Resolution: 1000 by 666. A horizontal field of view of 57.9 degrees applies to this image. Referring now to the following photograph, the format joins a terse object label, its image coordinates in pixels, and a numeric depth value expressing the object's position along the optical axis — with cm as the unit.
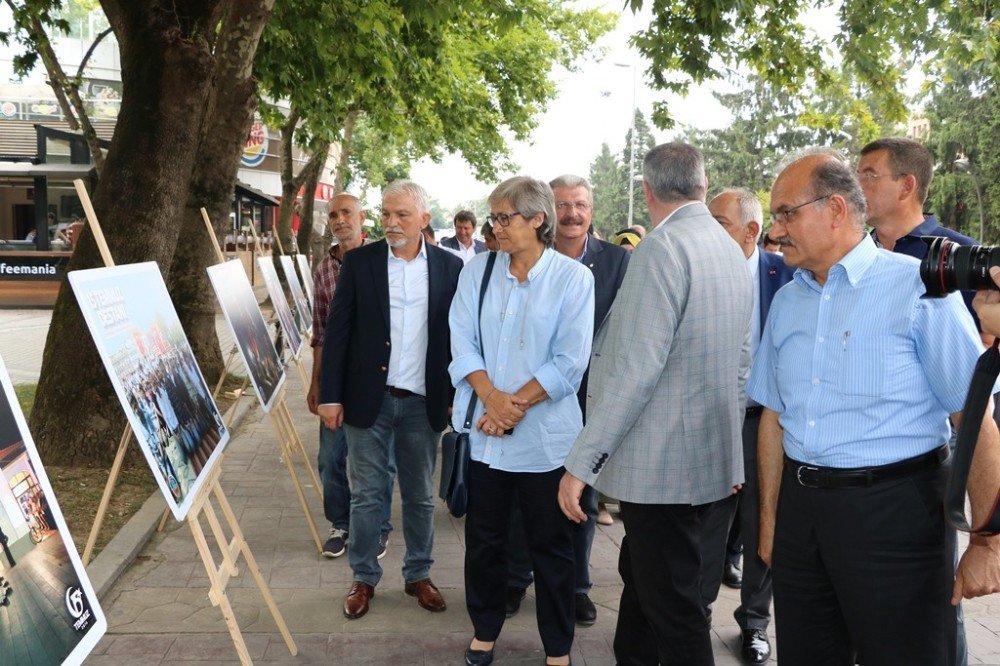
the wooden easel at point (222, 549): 323
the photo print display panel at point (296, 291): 935
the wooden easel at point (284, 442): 536
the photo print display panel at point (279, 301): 722
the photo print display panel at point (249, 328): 479
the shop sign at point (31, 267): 2038
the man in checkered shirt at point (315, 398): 538
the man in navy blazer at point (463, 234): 1129
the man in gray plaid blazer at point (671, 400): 292
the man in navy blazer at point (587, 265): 444
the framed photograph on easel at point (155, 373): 295
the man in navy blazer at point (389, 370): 440
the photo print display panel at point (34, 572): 181
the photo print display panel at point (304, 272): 1091
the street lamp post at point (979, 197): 4398
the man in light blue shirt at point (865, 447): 243
